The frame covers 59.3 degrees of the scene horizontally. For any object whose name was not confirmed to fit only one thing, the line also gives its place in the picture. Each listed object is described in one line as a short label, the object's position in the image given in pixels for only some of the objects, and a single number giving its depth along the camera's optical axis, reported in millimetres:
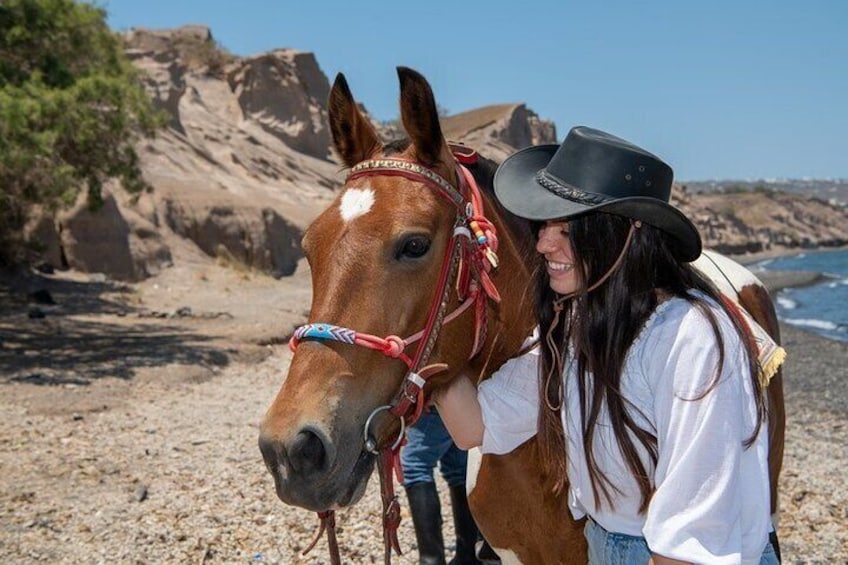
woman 1569
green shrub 9078
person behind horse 3850
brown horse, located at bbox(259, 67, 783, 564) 1897
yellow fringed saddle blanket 1856
